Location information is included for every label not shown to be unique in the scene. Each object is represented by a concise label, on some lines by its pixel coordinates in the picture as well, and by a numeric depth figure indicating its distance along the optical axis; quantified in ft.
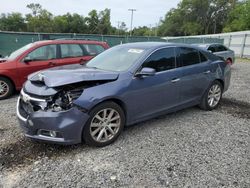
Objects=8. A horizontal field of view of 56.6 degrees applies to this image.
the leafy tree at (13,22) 238.89
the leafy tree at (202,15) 229.86
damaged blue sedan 10.56
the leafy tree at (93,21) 250.37
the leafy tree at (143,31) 323.68
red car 20.43
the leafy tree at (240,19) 157.48
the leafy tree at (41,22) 218.38
